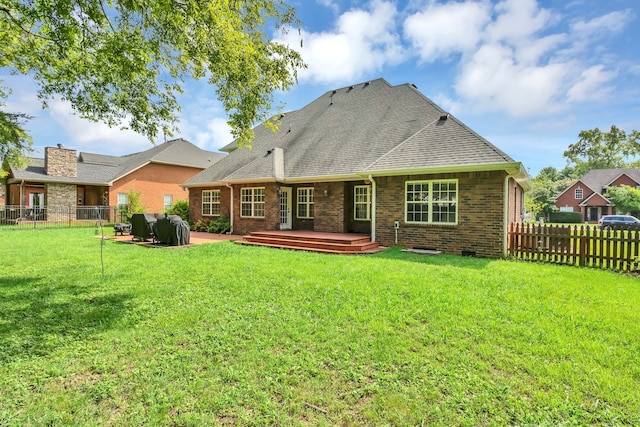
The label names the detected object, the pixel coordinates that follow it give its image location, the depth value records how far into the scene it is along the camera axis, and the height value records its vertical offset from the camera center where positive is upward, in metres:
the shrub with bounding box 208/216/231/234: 16.92 -0.77
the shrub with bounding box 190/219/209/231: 18.25 -0.81
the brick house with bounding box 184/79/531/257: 10.20 +1.43
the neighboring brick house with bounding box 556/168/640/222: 41.19 +3.19
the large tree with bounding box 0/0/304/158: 5.78 +3.44
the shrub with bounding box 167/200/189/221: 20.64 +0.17
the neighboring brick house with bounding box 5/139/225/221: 24.12 +2.77
